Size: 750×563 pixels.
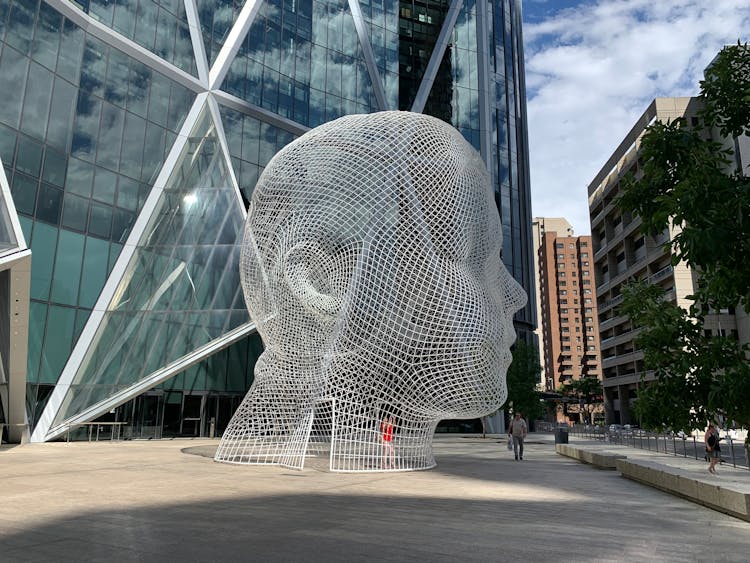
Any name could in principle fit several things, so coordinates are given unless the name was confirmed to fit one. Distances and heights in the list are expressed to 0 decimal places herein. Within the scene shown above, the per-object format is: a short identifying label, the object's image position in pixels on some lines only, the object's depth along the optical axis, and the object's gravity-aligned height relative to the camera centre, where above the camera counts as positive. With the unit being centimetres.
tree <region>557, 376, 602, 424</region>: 8694 +224
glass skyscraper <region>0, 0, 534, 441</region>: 1986 +801
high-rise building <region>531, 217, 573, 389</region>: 14725 +4383
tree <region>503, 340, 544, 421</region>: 3456 +91
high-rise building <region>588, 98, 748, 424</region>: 5074 +1288
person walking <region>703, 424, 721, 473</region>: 1299 -82
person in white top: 1702 -78
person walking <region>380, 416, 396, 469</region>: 1240 -88
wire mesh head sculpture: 1225 +237
